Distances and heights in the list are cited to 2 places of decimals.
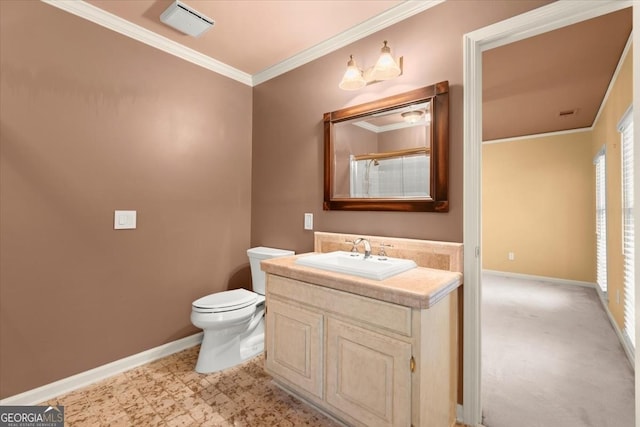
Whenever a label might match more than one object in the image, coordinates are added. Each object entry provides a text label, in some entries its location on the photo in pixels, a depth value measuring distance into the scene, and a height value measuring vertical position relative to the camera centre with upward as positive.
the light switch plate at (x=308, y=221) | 2.44 -0.05
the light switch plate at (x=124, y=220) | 2.07 -0.03
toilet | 2.00 -0.83
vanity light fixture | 1.81 +0.93
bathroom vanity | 1.25 -0.60
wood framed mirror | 1.73 +0.42
